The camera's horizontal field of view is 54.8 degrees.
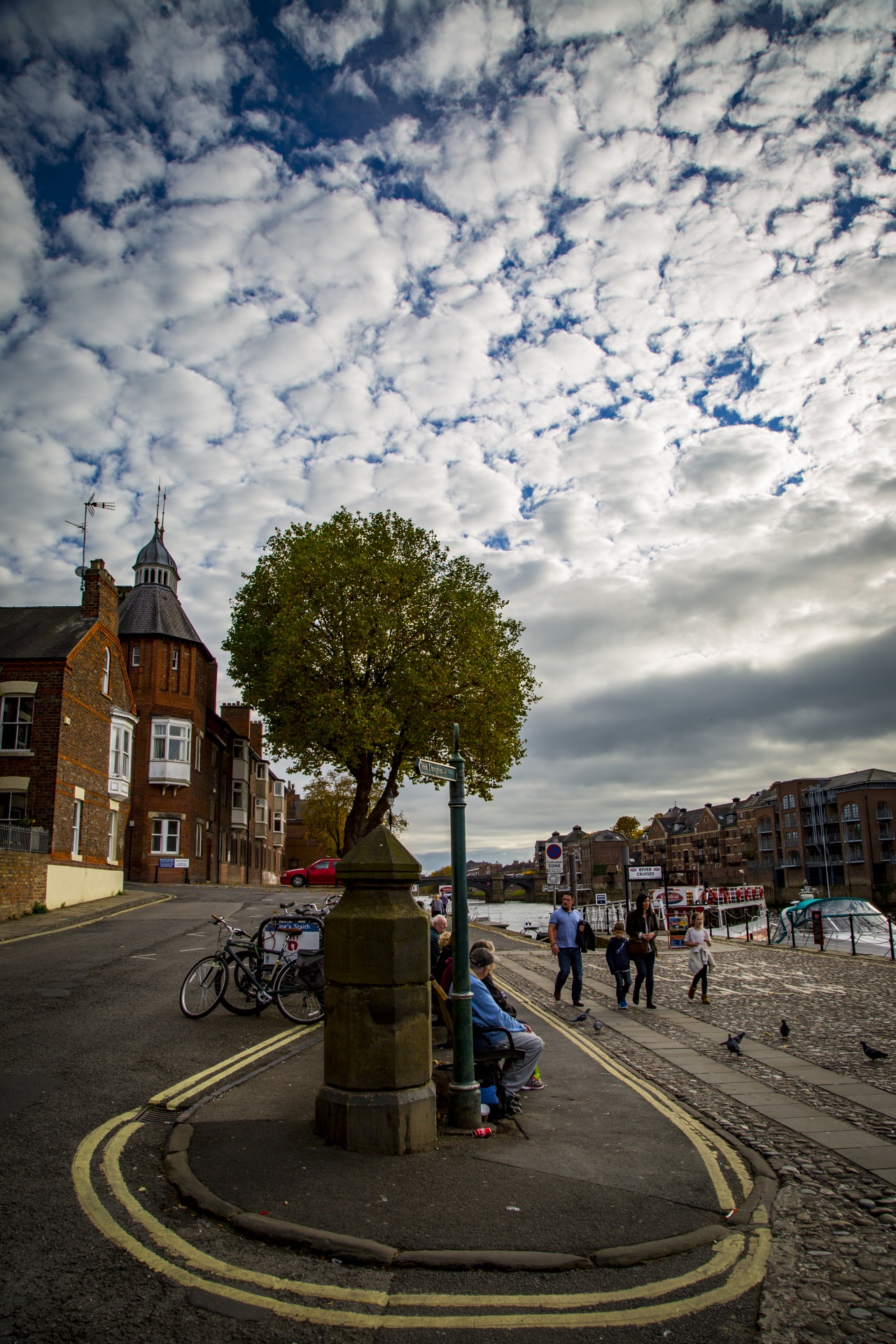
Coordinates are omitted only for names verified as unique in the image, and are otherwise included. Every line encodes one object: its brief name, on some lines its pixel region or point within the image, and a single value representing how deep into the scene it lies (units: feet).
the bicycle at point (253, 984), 37.22
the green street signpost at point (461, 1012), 22.77
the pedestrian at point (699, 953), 50.83
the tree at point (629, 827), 513.86
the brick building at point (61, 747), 92.99
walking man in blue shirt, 48.39
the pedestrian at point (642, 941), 49.47
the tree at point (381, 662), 110.52
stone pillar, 20.45
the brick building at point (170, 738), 151.84
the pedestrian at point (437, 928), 39.45
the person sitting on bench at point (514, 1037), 25.46
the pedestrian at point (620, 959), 49.14
